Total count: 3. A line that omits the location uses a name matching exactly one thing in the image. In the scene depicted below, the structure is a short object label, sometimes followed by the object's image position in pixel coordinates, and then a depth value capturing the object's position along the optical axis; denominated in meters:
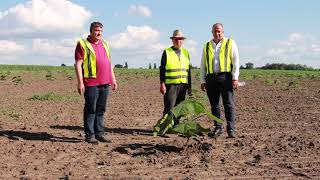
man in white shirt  7.40
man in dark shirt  7.82
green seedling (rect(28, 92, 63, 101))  14.02
